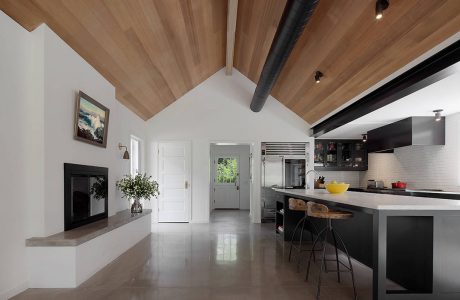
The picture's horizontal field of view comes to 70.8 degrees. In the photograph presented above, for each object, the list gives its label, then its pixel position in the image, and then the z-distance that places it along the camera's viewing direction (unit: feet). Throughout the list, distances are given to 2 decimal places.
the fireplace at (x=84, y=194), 12.32
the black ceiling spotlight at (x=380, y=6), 10.12
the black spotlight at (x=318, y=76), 17.61
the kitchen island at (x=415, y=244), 8.40
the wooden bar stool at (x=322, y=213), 10.70
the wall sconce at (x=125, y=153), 19.16
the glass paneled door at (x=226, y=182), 37.24
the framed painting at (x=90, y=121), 13.03
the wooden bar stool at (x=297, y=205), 14.40
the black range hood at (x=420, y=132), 20.01
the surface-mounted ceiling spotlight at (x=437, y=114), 18.30
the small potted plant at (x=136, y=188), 18.17
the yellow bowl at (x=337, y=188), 13.55
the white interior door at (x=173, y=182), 26.73
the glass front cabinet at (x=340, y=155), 29.17
